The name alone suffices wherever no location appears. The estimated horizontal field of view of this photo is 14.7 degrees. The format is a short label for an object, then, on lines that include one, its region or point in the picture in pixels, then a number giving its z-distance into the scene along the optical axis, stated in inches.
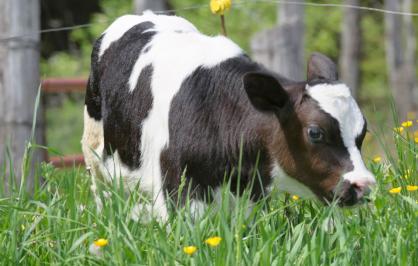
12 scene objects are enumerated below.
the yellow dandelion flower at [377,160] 346.8
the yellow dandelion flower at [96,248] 248.0
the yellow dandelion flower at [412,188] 277.2
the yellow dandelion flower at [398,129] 311.3
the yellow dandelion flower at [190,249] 232.8
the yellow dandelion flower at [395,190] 272.9
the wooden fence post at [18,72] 434.1
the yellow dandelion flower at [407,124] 324.7
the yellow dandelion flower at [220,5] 345.6
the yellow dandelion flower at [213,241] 233.9
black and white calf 291.5
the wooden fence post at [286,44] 608.7
